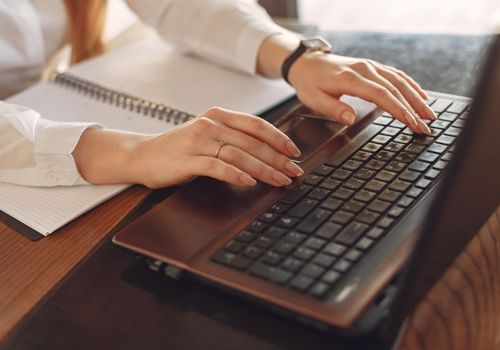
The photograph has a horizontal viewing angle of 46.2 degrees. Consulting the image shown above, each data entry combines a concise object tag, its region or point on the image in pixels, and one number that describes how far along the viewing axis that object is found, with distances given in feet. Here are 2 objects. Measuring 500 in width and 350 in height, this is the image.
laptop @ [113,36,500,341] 1.29
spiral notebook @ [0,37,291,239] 2.32
